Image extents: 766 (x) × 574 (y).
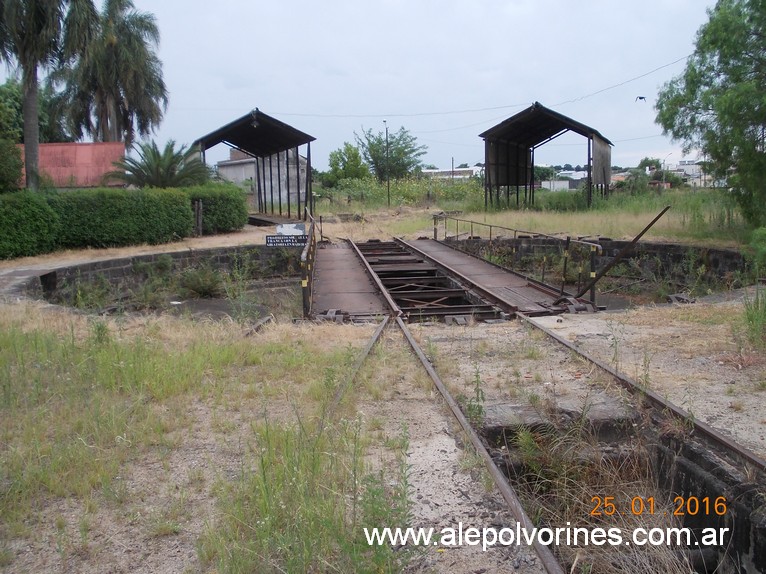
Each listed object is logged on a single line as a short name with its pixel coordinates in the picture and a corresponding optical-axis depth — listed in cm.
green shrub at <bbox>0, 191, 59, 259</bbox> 1680
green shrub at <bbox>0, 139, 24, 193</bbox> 1766
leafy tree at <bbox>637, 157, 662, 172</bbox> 8512
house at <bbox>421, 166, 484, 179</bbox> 9435
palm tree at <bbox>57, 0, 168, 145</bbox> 4178
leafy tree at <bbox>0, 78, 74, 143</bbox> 4550
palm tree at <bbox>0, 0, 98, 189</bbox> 1945
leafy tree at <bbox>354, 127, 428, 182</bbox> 6162
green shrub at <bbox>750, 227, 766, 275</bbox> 1123
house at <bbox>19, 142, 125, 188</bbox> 3284
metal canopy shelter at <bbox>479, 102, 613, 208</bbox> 2731
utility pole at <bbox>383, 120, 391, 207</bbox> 5856
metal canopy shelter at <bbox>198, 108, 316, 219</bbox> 2591
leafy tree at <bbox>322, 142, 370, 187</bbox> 6078
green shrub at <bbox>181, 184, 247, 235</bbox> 2284
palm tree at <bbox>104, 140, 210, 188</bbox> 2281
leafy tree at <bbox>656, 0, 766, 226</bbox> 1393
